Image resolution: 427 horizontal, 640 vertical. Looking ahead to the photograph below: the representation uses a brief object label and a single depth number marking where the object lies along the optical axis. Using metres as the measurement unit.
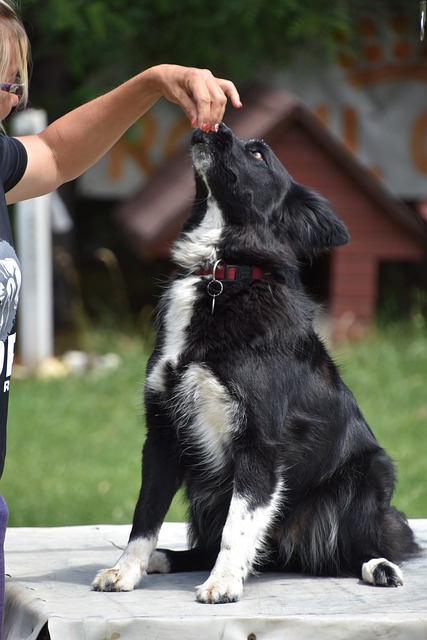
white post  14.83
